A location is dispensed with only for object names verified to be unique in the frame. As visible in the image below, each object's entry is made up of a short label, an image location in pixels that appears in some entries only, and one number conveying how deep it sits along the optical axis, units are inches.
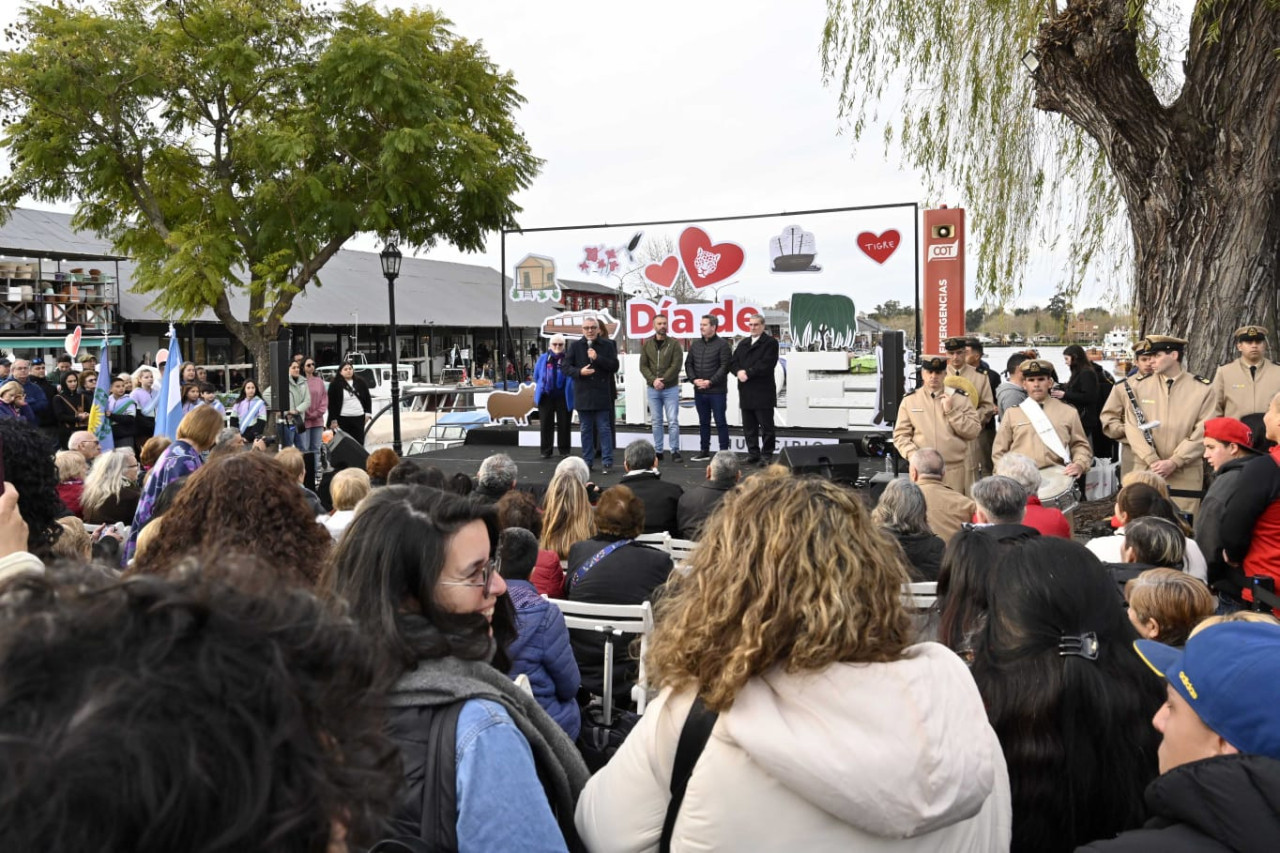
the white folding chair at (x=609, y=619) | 148.9
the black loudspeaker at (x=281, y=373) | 435.8
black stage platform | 436.1
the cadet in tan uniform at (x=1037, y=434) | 295.9
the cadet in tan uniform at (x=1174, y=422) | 277.3
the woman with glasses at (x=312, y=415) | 511.8
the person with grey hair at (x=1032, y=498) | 199.6
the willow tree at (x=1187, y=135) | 313.0
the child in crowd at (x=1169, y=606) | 106.4
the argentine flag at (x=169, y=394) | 405.1
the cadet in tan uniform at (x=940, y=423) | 317.7
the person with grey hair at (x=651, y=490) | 251.9
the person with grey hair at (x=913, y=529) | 176.9
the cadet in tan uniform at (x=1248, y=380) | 270.7
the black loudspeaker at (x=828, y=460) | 356.8
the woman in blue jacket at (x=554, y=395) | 479.2
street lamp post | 528.0
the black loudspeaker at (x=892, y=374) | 399.2
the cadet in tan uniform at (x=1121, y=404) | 289.6
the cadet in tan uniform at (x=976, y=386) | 352.4
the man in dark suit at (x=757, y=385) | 445.7
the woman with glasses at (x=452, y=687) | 58.7
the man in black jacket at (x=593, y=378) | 445.1
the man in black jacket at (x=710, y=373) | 454.0
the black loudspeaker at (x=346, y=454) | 397.4
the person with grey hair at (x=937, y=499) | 232.1
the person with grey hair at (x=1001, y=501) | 168.1
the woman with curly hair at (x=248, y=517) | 96.9
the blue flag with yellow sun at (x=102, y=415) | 480.7
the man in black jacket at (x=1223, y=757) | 56.4
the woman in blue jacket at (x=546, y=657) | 109.7
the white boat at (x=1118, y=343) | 523.3
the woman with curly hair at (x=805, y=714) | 58.9
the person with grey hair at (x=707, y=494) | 243.4
